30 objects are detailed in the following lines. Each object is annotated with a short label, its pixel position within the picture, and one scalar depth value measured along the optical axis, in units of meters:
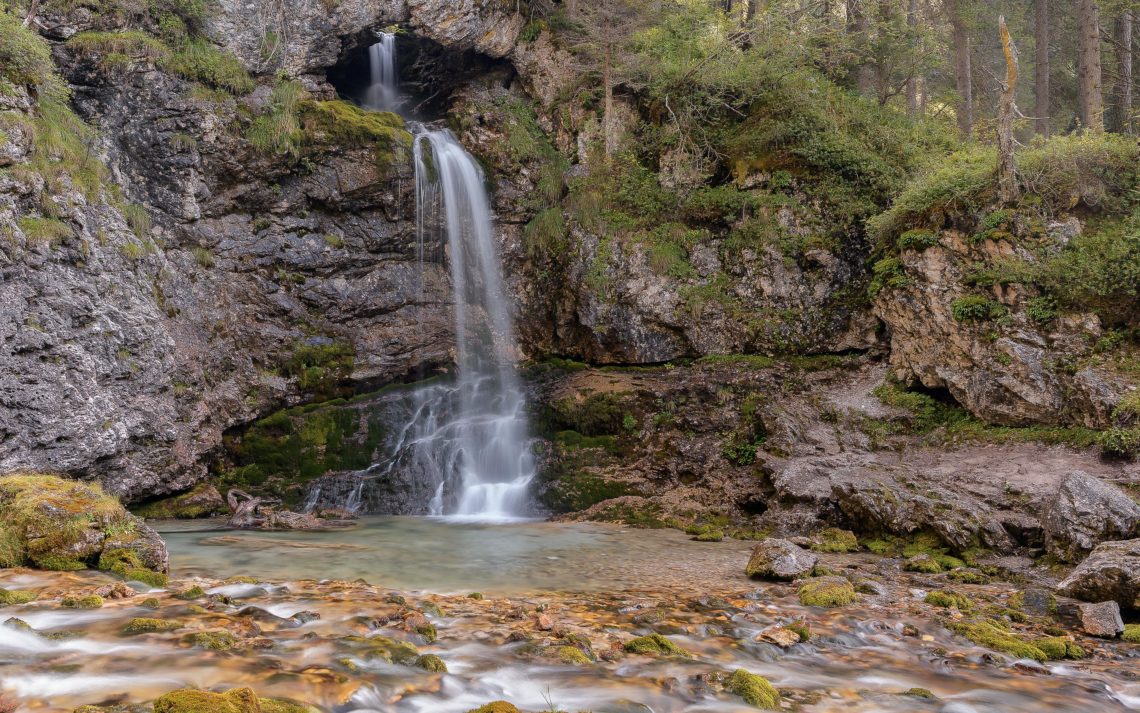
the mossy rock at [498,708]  3.74
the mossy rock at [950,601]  6.63
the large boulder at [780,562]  7.74
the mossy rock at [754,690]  4.29
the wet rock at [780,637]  5.45
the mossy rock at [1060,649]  5.34
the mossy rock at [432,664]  4.48
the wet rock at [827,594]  6.69
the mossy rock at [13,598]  5.18
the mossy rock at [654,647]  5.14
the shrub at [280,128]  15.58
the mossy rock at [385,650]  4.59
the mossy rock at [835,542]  9.66
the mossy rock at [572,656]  4.84
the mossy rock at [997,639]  5.30
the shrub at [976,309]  11.89
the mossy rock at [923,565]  8.36
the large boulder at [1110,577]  6.41
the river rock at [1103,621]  5.83
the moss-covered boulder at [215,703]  3.30
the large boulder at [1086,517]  7.91
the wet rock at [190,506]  12.35
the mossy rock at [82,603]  5.18
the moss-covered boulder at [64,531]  6.46
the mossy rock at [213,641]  4.44
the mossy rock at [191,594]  5.78
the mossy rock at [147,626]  4.72
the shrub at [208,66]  15.29
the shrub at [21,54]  11.69
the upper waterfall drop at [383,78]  19.25
